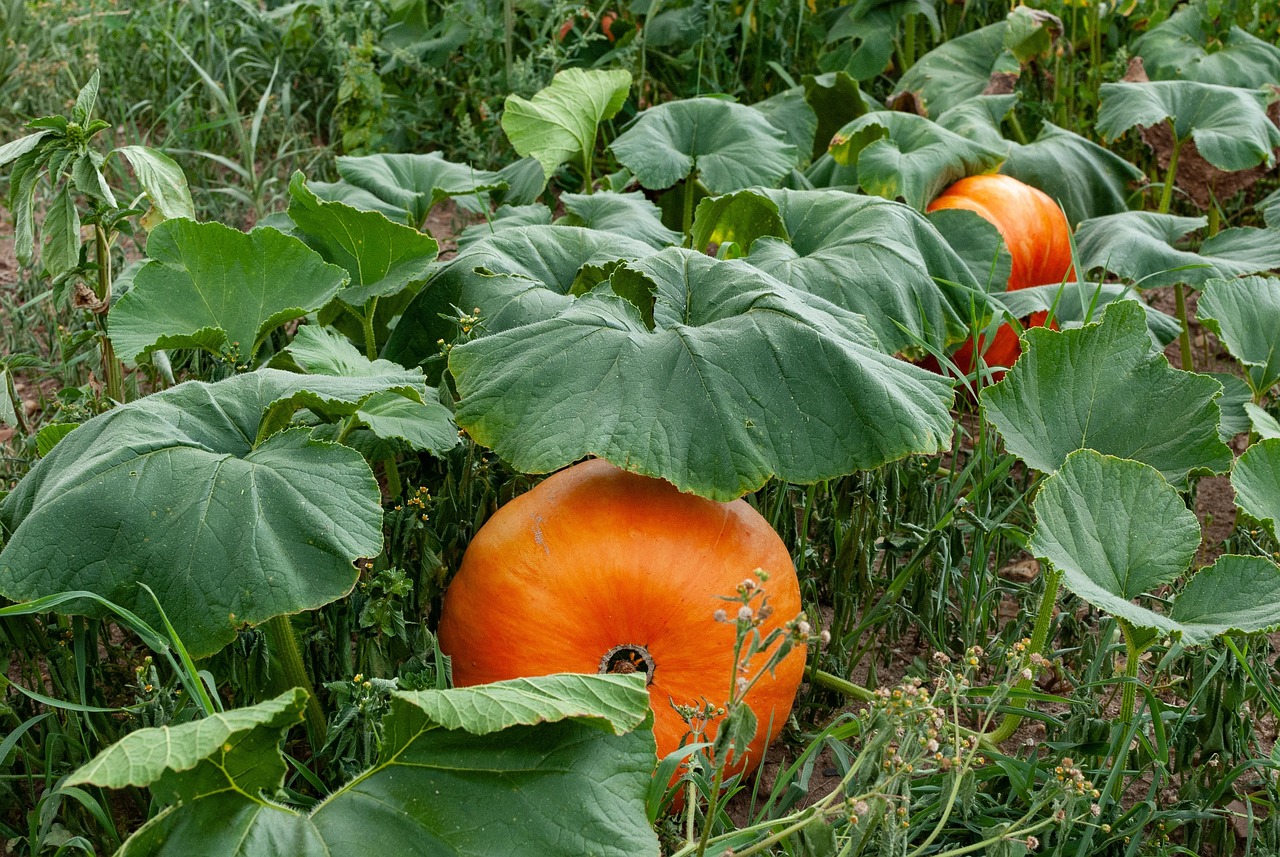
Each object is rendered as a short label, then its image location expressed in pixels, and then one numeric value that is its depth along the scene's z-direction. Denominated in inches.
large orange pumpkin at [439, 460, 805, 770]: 78.2
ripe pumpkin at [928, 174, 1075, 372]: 128.6
